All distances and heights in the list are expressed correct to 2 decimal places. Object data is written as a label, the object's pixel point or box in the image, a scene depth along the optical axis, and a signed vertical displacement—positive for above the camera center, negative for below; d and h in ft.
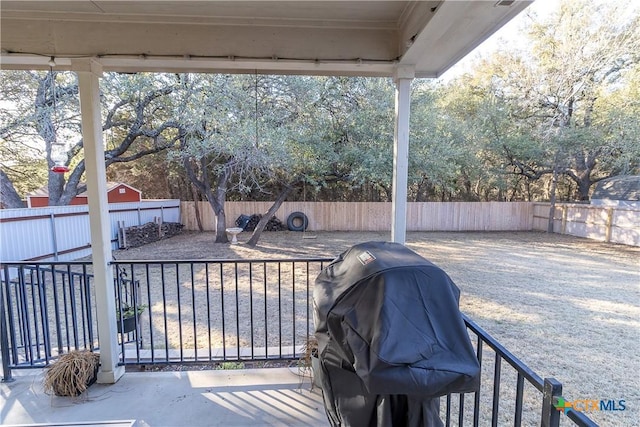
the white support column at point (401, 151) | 7.04 +0.76
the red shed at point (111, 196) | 31.14 -1.12
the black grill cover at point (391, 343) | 2.97 -1.61
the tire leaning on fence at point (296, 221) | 36.96 -4.35
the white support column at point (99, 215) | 6.70 -0.66
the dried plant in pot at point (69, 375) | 6.75 -4.14
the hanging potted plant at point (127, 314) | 8.18 -3.62
